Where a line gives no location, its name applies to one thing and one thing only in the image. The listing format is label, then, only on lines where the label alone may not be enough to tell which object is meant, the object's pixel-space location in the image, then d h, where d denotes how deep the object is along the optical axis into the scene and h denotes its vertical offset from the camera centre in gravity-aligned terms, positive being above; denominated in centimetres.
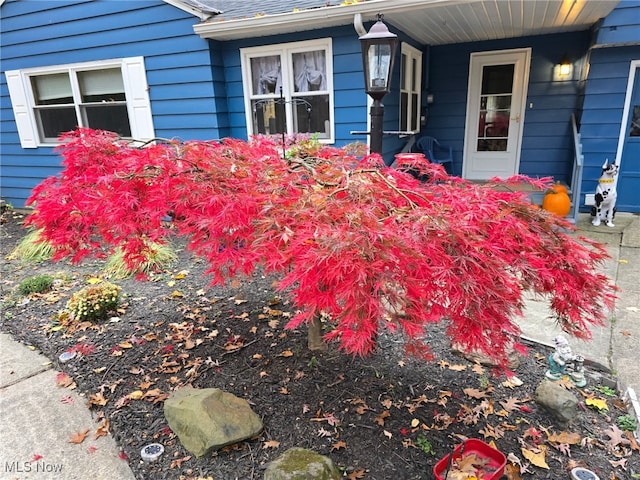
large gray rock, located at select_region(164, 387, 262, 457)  211 -150
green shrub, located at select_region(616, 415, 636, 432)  224 -164
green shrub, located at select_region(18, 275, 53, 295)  421 -152
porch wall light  606 +56
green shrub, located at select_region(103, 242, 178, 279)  456 -151
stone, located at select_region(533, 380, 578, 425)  225 -153
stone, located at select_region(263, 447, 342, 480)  183 -150
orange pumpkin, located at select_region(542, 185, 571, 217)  544 -114
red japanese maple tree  150 -45
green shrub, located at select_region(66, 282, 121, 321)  351 -144
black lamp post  298 +37
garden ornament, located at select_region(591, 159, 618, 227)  539 -108
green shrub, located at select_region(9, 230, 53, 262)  532 -151
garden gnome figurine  255 -147
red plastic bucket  186 -155
